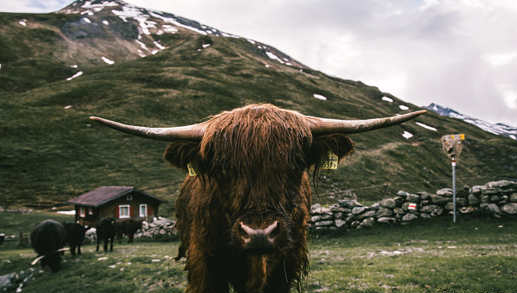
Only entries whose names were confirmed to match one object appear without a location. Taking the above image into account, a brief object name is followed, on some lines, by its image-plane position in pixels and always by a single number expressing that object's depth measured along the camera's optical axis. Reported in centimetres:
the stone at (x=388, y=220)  1428
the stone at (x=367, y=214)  1475
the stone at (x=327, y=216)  1558
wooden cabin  2533
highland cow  272
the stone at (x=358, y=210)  1506
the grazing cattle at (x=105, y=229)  1456
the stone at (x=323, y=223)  1541
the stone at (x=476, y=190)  1332
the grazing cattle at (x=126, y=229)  1958
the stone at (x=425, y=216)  1388
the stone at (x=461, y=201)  1341
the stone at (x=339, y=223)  1510
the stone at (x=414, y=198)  1415
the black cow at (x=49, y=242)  1100
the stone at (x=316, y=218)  1572
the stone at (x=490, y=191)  1287
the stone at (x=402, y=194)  1437
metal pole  1301
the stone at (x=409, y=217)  1394
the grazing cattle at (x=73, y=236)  1298
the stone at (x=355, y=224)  1491
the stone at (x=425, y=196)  1407
